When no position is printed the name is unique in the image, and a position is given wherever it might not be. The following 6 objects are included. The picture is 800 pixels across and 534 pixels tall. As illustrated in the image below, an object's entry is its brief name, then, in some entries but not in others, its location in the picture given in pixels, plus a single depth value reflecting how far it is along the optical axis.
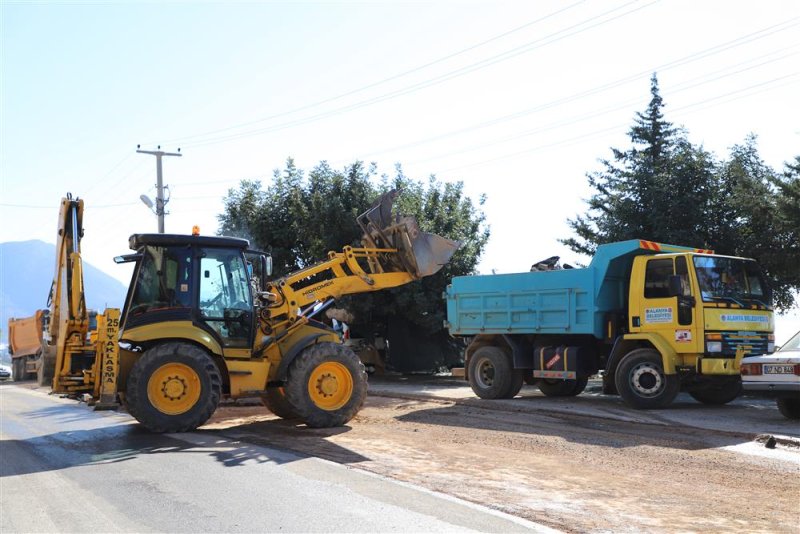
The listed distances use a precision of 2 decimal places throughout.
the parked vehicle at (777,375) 11.49
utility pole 30.72
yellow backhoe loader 10.70
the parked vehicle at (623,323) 13.54
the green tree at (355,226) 24.20
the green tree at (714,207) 17.45
